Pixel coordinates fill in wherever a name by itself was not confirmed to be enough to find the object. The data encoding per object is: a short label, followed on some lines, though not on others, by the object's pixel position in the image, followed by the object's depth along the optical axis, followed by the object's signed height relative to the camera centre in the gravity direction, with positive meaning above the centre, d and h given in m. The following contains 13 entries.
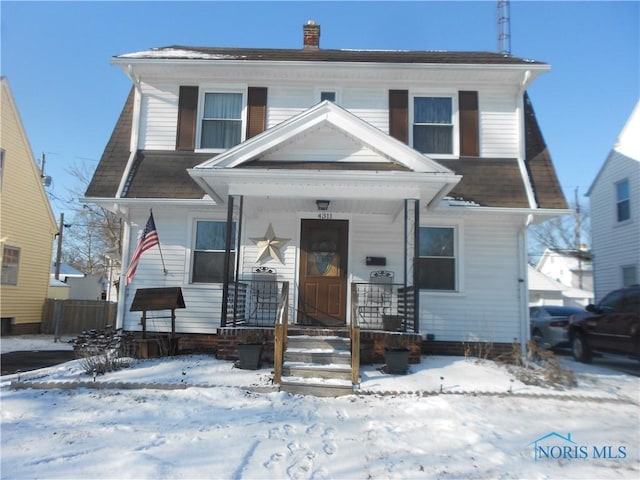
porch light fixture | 8.70 +1.70
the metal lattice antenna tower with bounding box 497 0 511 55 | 15.87 +9.70
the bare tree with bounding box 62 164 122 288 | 28.75 +2.93
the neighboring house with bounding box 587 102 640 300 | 15.41 +3.12
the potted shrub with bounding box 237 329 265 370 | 7.22 -1.05
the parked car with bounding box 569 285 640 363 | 8.43 -0.58
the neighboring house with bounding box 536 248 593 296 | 33.83 +2.79
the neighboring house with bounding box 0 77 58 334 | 15.28 +1.90
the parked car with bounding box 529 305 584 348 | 11.63 -0.75
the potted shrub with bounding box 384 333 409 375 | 7.01 -1.04
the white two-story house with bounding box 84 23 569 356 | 8.29 +2.00
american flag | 8.53 +0.82
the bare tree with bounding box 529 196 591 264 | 38.41 +5.83
